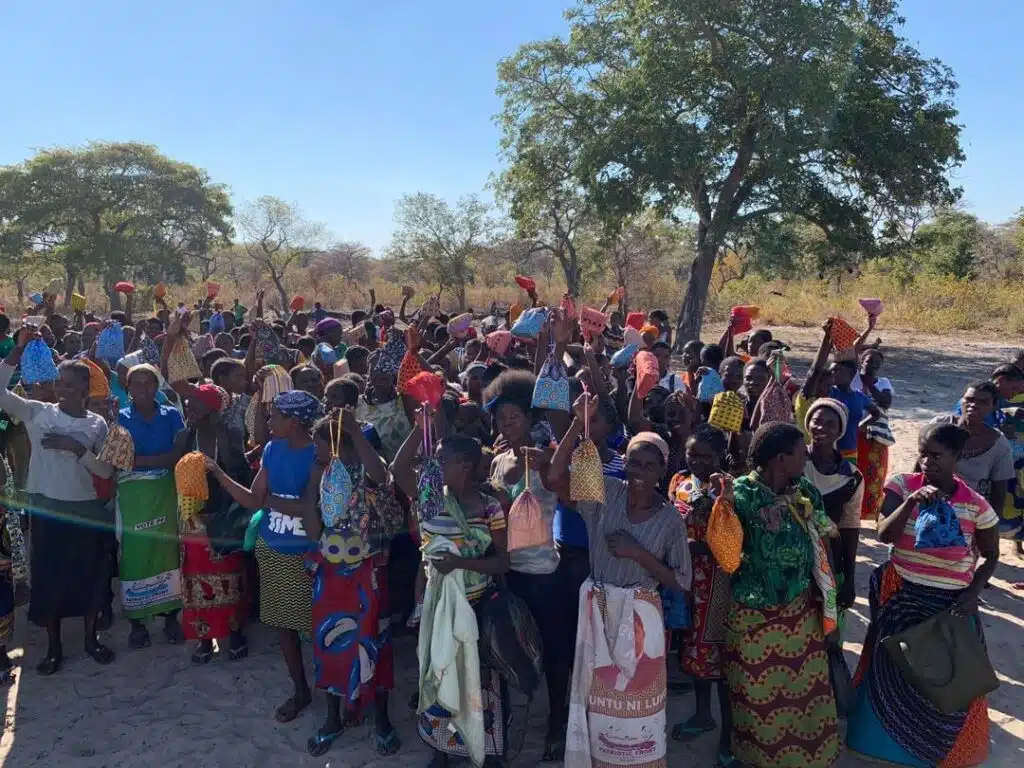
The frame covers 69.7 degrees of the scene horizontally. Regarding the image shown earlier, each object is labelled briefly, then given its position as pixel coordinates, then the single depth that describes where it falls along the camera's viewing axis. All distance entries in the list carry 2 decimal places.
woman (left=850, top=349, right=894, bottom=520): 5.12
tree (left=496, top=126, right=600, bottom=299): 17.19
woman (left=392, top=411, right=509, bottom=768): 2.93
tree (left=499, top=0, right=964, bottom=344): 13.68
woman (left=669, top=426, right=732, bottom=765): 3.18
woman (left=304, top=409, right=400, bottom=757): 3.18
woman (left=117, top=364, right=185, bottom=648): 4.00
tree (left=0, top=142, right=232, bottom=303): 24.05
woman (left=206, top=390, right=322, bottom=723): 3.29
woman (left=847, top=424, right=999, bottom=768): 2.98
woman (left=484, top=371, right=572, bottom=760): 3.05
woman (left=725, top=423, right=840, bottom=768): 2.84
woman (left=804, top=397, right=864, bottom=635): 3.45
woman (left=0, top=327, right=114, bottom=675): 3.88
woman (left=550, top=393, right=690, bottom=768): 2.83
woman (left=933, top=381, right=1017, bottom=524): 4.14
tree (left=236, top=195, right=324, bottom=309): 33.28
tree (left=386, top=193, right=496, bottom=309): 27.97
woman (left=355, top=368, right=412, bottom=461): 4.15
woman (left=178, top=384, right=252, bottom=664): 3.95
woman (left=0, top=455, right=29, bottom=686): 3.83
